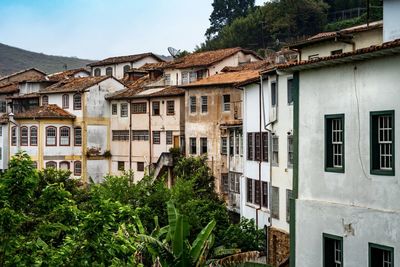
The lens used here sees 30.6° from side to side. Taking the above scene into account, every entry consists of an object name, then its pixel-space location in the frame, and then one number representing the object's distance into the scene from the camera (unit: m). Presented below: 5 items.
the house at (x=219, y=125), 45.22
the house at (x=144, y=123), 57.91
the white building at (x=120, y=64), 75.25
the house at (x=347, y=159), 18.89
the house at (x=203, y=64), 60.56
